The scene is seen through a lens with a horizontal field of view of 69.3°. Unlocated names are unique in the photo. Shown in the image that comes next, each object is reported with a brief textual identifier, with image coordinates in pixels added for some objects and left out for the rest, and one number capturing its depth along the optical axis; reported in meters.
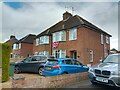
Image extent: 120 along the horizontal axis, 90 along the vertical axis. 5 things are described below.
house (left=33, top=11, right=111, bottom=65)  12.44
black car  7.57
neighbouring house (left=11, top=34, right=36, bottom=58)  23.42
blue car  5.74
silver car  3.64
